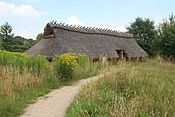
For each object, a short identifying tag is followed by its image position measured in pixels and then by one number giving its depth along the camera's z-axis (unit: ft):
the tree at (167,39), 50.95
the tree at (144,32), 66.65
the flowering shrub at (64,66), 24.56
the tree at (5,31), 67.62
